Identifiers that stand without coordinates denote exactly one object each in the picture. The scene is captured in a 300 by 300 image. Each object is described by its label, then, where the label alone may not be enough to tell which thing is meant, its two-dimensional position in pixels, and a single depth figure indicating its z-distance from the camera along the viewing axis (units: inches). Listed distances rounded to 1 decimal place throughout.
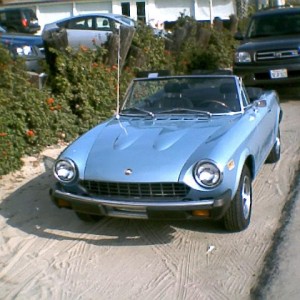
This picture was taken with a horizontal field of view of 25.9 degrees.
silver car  710.9
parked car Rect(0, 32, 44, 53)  593.3
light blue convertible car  203.9
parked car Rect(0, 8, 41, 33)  1127.0
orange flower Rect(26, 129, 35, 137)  320.5
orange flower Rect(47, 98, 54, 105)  350.9
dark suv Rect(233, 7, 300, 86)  485.4
